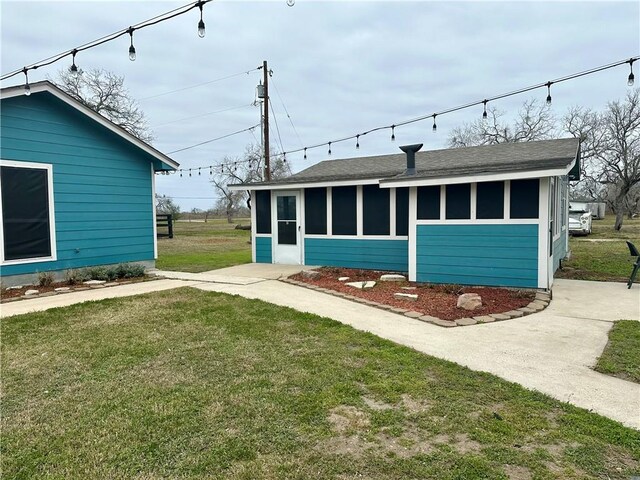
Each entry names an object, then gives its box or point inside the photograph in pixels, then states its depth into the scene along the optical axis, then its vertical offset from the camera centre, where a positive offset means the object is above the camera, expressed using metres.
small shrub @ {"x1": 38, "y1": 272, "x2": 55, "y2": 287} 6.73 -0.95
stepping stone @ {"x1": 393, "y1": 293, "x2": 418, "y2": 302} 5.96 -1.17
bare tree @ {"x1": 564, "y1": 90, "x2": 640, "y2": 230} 20.41 +4.11
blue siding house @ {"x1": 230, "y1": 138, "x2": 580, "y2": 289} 6.28 +0.12
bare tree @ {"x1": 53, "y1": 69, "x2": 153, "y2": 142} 20.95 +6.93
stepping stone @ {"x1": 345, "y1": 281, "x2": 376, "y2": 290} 7.05 -1.16
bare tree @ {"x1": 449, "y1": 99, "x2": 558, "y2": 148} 29.02 +7.09
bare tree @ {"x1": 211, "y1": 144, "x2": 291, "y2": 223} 30.71 +4.25
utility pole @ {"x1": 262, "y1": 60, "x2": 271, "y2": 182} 13.41 +3.64
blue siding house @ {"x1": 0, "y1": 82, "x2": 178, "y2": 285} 6.41 +0.66
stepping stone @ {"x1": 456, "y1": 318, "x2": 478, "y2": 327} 4.69 -1.24
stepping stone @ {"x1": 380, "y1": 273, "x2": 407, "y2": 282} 7.55 -1.11
